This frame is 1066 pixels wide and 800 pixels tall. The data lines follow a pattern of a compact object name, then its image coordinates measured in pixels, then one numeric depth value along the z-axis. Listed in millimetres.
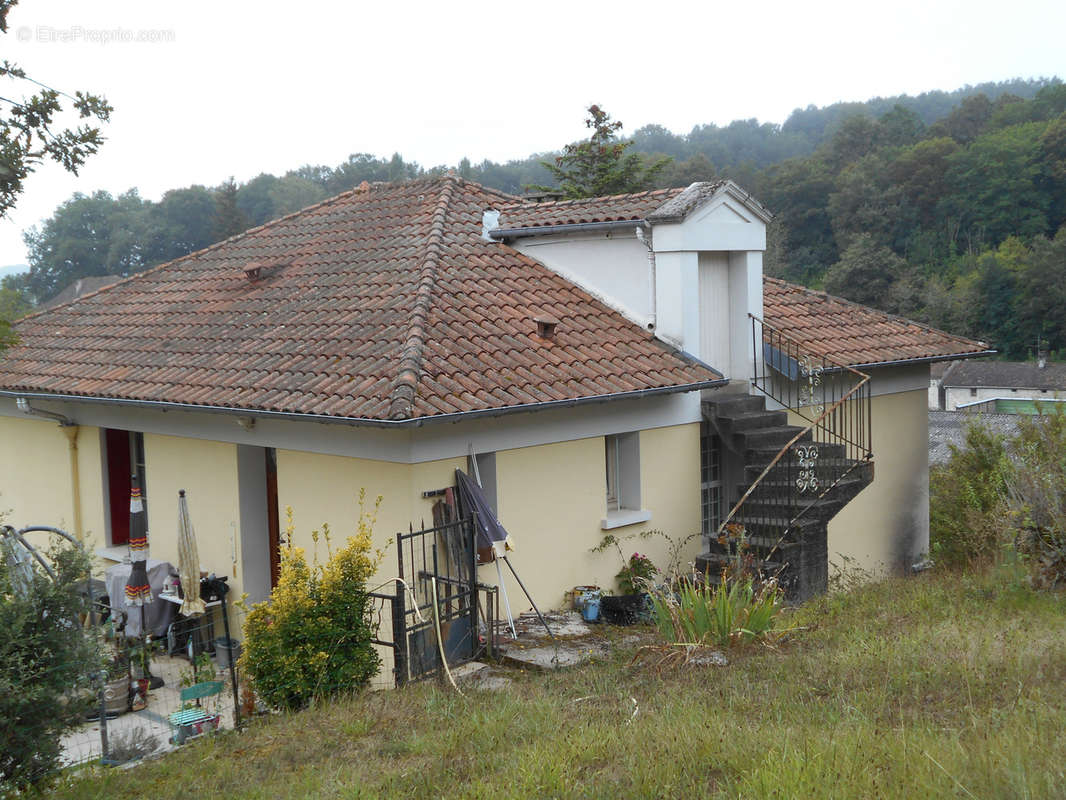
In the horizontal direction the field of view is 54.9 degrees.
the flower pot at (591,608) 11562
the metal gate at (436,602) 9047
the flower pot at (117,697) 10664
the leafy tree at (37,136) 7953
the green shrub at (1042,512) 10328
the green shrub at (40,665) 6480
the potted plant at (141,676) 11031
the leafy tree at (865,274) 66125
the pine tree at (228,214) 82438
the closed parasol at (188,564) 11883
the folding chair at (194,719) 9168
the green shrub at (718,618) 8852
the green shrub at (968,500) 15250
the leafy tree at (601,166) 29984
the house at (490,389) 11211
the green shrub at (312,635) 8547
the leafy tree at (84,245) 87250
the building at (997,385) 66688
